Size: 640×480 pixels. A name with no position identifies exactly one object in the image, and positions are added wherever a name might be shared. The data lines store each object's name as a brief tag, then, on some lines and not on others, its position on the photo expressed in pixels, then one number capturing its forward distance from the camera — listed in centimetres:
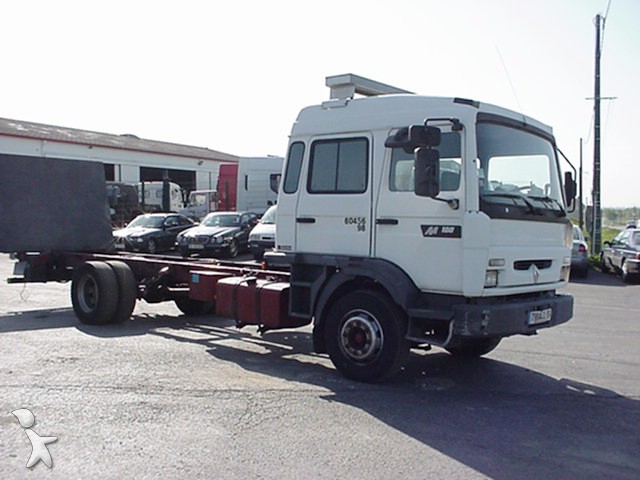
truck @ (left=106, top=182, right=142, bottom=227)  3554
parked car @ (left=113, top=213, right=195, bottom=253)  2392
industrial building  3947
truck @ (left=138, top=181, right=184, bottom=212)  4038
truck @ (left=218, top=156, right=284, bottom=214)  2814
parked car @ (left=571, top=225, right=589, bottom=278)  1916
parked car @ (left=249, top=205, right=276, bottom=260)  1997
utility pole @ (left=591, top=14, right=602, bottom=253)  2384
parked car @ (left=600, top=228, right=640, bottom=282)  1780
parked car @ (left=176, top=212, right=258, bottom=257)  2217
